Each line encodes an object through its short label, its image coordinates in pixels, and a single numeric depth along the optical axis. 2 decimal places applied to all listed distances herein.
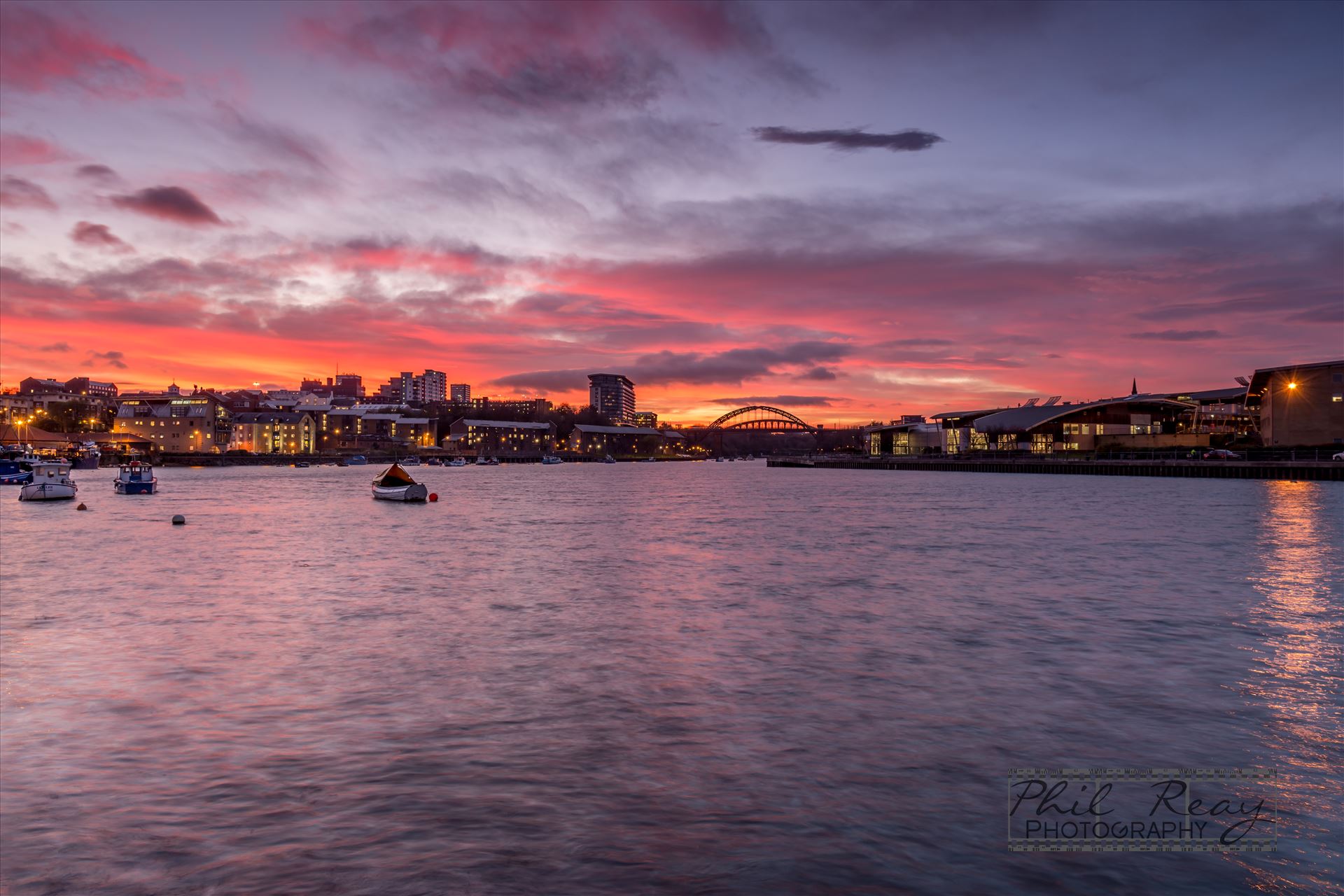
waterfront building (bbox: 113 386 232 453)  195.88
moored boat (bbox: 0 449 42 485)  101.00
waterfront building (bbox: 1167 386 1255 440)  146.25
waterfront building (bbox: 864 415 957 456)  193.12
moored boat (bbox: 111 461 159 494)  81.00
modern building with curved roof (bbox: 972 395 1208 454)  145.75
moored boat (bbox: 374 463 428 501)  70.50
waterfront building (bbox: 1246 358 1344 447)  101.94
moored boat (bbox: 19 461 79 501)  70.38
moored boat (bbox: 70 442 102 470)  142.75
